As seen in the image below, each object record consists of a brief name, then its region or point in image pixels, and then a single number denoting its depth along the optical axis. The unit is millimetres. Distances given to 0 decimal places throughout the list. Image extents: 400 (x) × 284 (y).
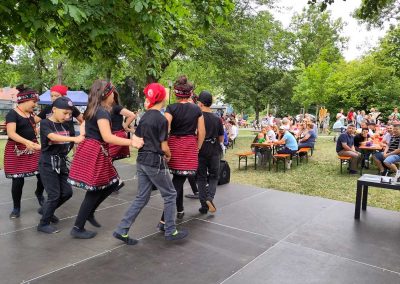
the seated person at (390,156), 7805
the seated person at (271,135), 10578
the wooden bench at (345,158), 8750
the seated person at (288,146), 9555
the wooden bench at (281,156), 8977
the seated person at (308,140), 10641
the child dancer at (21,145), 4367
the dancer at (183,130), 4156
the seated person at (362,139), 9817
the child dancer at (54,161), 4066
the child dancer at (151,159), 3688
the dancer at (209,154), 4855
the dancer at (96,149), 3582
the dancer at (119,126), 5428
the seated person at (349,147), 8914
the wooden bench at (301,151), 10091
